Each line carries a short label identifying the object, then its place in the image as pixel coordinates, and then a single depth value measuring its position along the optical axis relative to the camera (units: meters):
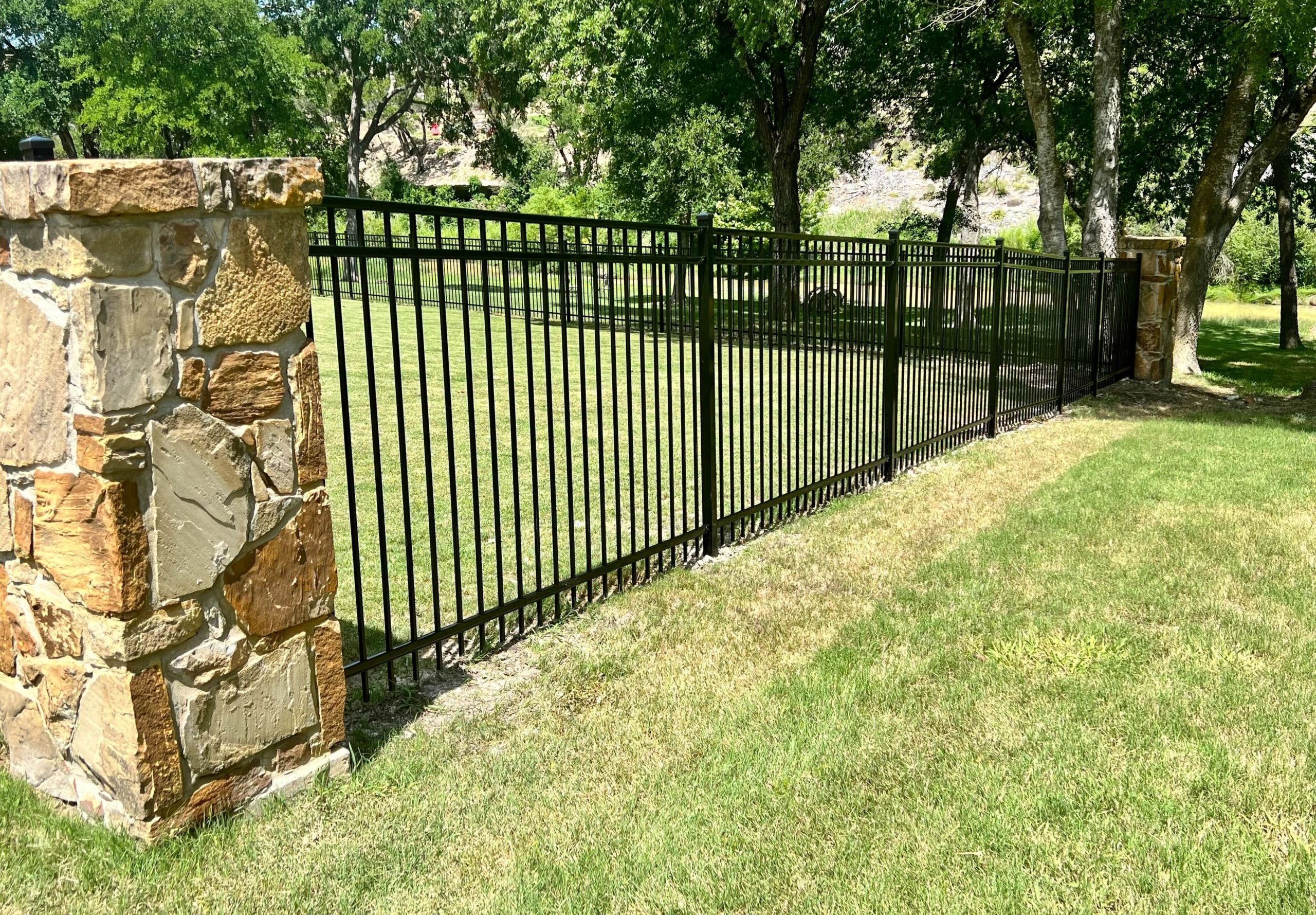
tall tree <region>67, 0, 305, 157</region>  30.80
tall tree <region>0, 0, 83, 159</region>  36.34
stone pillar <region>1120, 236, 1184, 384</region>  13.36
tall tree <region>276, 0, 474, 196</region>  38.75
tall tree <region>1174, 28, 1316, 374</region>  13.38
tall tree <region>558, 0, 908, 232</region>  17.03
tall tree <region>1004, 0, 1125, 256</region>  13.38
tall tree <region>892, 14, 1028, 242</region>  20.73
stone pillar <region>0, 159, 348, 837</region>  2.56
